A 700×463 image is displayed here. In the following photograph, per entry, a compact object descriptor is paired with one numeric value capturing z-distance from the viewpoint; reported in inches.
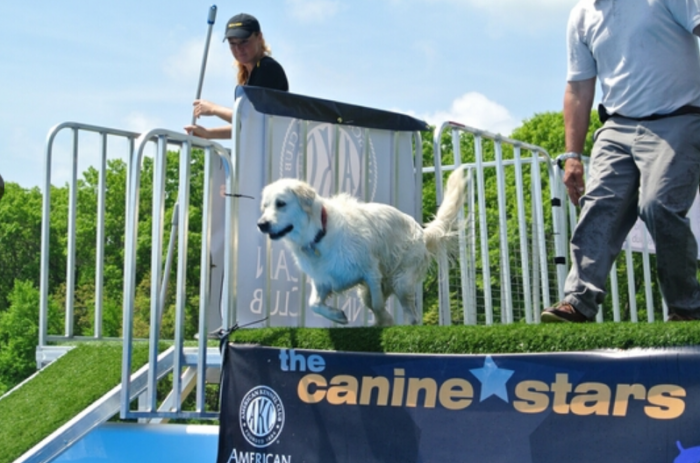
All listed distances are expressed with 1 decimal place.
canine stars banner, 119.0
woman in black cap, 228.7
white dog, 183.9
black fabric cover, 202.4
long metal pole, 221.8
